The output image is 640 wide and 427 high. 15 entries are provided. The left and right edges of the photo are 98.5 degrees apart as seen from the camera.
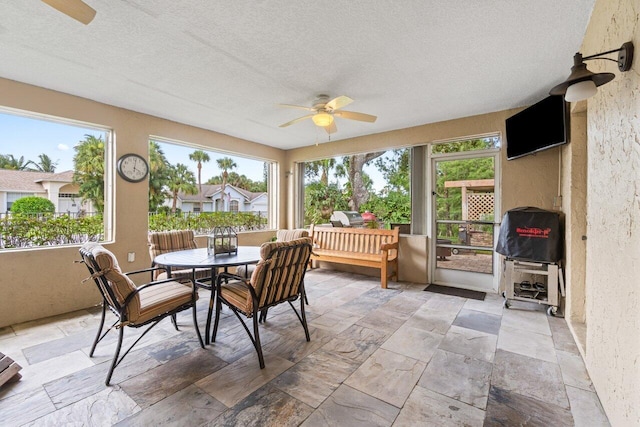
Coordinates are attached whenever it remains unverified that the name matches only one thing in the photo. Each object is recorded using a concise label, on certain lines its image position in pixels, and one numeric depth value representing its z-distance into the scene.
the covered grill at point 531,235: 3.07
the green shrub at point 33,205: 3.02
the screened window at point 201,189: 4.41
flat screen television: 2.93
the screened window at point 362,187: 4.91
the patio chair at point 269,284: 2.13
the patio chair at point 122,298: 1.83
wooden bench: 4.31
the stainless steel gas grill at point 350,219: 5.16
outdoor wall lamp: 1.51
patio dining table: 2.36
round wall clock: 3.65
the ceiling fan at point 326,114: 3.10
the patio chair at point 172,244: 3.29
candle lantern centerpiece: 2.87
